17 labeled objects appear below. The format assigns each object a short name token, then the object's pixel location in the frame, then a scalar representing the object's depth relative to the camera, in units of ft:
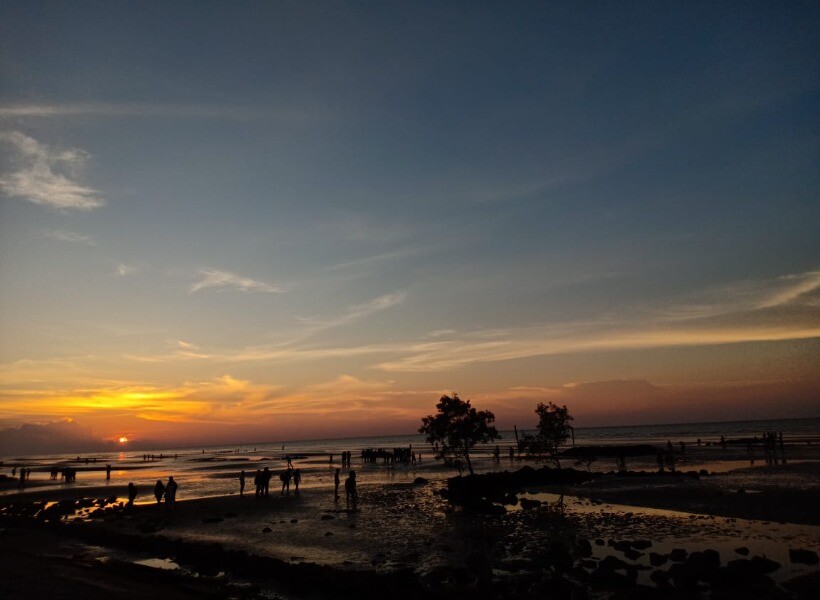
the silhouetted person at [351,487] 109.50
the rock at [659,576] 49.59
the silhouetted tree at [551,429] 156.25
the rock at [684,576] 47.67
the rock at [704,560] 50.24
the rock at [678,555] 56.95
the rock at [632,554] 59.00
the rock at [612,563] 53.06
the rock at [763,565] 51.36
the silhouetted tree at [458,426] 137.28
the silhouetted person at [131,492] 123.85
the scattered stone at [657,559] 55.77
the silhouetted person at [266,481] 135.64
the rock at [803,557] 54.24
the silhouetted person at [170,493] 110.93
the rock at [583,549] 61.16
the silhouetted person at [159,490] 116.57
